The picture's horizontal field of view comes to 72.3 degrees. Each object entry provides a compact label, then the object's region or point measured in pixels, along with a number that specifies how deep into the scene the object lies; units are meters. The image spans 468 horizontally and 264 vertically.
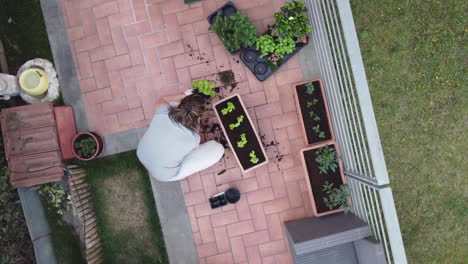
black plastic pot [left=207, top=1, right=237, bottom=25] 4.23
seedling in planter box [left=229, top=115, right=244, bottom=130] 4.04
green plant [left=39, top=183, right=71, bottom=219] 4.11
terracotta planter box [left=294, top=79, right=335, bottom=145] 4.10
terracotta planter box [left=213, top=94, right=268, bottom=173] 4.07
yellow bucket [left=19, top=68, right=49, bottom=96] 4.05
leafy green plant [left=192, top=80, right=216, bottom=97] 4.07
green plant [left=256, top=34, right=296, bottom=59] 4.02
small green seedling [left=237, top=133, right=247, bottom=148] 4.05
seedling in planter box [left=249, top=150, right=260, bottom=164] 4.06
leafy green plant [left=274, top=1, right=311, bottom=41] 3.89
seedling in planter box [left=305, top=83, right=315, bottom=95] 4.09
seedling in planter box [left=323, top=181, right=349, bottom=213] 3.94
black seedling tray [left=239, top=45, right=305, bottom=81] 4.21
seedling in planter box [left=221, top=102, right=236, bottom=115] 4.04
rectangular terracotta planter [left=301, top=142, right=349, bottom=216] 3.97
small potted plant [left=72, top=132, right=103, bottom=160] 4.16
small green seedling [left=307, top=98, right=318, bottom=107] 4.11
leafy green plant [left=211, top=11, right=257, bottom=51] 3.89
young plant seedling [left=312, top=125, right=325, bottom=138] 4.09
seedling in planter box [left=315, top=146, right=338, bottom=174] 3.96
